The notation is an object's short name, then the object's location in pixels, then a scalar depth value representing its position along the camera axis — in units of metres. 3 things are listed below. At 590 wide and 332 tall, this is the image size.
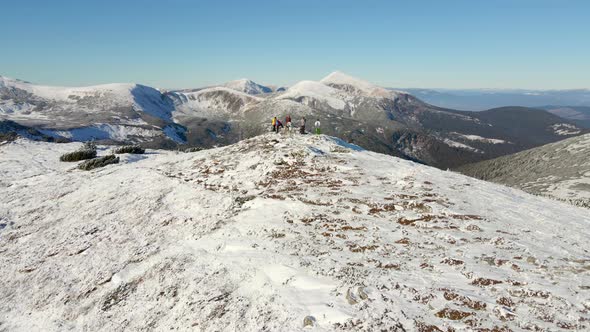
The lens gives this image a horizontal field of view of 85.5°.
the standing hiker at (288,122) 35.80
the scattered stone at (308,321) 8.34
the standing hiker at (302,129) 37.25
